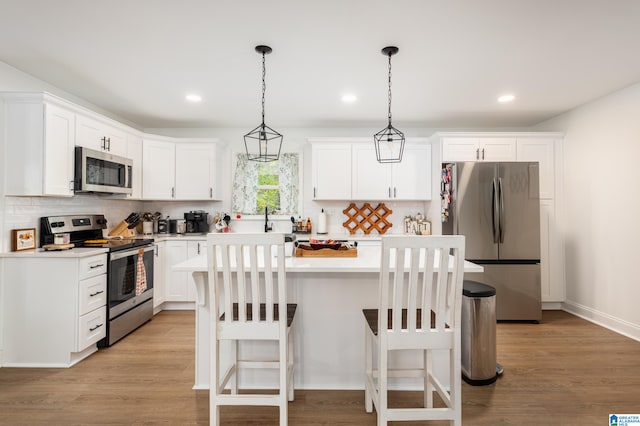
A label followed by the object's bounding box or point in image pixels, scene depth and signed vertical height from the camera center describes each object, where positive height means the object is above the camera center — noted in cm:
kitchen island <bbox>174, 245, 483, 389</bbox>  219 -80
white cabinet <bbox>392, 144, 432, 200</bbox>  436 +59
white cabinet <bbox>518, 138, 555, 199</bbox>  406 +77
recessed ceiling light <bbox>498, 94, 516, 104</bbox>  342 +129
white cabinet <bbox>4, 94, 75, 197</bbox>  263 +60
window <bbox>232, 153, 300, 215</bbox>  470 +43
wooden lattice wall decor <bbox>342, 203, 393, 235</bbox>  461 -5
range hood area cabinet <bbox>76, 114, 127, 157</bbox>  305 +83
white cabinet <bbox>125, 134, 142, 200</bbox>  387 +68
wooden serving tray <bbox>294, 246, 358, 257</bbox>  232 -27
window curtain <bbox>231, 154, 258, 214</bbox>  470 +43
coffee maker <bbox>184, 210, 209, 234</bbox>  443 -10
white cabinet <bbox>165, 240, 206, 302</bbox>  405 -61
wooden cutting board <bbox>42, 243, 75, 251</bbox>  275 -28
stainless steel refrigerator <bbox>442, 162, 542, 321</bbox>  368 -15
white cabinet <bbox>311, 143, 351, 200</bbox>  437 +64
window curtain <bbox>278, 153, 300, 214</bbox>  470 +49
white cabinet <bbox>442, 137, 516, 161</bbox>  406 +87
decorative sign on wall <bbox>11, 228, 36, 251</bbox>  268 -21
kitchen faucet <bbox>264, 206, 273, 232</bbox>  454 -12
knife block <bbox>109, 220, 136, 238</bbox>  388 -20
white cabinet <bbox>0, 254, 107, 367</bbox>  258 -78
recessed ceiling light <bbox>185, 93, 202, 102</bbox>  341 +129
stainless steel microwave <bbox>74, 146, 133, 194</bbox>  298 +45
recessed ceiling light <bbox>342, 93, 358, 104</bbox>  339 +129
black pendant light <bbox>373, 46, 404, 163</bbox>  226 +51
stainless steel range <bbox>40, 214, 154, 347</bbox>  297 -54
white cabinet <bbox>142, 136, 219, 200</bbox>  423 +62
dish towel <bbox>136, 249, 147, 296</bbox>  340 -65
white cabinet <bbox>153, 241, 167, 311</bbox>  385 -77
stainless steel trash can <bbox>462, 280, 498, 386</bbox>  232 -90
